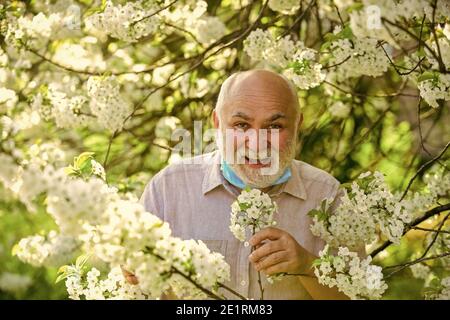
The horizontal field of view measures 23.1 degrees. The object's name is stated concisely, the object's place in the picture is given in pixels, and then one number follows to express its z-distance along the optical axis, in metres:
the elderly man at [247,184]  2.02
